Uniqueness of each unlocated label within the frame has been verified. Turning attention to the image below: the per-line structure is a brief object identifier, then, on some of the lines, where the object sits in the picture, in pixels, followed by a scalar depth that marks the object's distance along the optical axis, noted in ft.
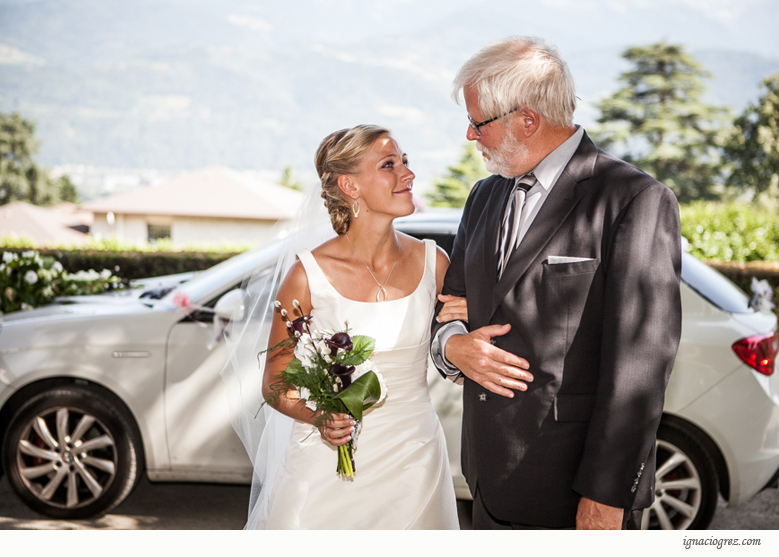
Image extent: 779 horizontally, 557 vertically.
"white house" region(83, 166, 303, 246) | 119.14
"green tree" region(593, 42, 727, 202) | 108.99
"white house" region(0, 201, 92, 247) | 137.18
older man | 5.77
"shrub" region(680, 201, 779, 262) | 40.78
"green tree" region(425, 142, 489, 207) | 135.64
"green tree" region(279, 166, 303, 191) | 207.51
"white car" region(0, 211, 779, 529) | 11.14
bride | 8.01
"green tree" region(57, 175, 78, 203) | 189.06
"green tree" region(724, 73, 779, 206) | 96.94
